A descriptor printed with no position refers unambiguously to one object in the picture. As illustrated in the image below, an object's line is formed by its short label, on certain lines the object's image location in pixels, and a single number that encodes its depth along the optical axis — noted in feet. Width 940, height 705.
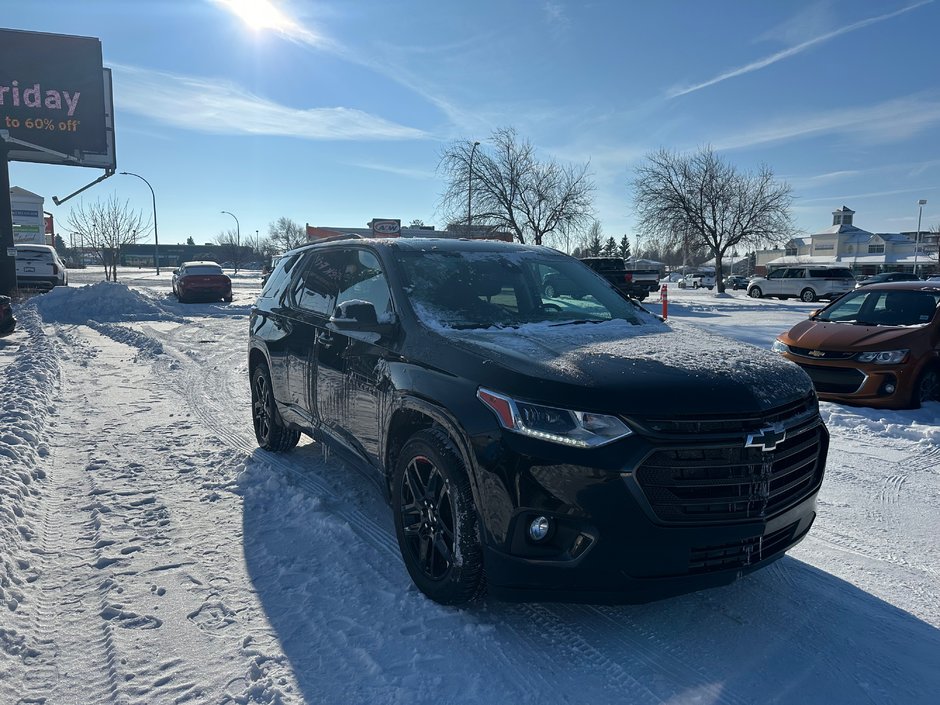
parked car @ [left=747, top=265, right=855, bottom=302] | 104.27
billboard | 61.98
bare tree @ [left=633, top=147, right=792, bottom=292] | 124.77
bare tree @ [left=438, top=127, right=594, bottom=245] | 113.29
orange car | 22.36
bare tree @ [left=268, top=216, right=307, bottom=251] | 298.41
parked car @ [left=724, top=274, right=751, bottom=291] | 178.87
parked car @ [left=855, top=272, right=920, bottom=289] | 90.68
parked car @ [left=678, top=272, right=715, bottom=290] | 179.01
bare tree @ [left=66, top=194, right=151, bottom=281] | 128.16
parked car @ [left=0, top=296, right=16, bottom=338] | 39.72
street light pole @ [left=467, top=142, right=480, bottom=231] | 109.91
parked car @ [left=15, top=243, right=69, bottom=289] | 78.23
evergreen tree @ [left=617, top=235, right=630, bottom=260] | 377.30
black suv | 8.04
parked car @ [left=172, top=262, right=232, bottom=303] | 76.23
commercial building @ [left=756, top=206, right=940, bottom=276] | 243.60
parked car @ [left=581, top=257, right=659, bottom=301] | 80.38
